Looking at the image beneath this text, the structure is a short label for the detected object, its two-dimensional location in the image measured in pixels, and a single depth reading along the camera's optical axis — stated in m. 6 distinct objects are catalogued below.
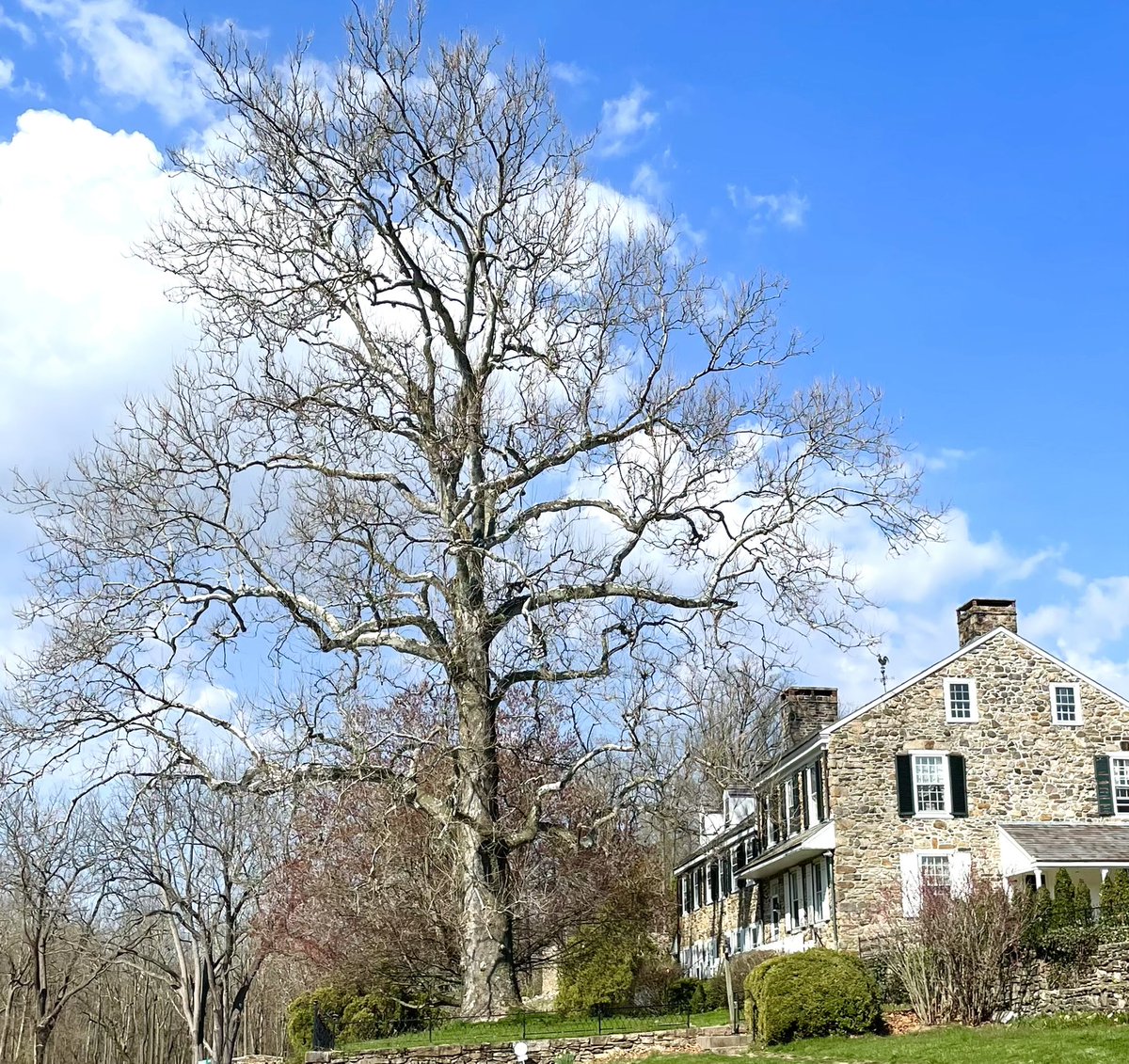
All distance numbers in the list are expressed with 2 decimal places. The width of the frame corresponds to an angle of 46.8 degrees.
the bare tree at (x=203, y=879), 36.62
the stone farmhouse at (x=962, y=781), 27.84
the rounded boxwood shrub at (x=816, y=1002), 18.34
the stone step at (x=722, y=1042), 19.23
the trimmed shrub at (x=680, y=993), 25.29
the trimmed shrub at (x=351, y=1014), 23.14
